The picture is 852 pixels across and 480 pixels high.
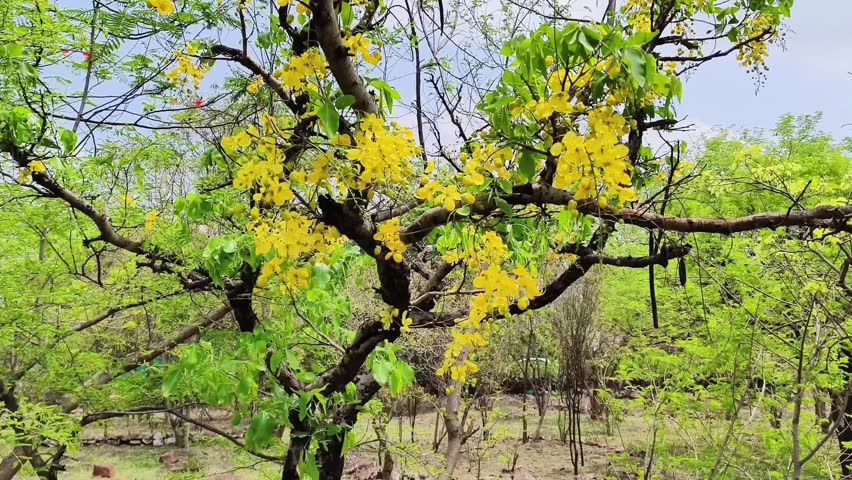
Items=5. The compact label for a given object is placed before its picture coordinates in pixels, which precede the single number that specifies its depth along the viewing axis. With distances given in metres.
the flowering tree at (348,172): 0.93
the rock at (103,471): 6.70
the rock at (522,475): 6.74
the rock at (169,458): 7.64
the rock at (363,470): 6.66
